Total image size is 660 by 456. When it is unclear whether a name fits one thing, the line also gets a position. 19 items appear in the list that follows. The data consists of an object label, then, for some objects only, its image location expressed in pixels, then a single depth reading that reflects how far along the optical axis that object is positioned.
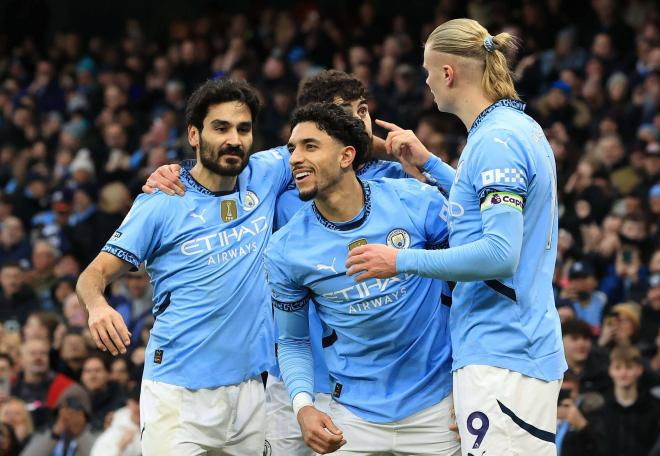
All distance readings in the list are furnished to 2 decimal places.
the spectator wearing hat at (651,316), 9.76
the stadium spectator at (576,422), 8.13
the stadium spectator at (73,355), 11.28
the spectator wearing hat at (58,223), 15.24
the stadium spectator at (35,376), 11.55
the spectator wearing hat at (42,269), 14.70
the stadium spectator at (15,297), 13.84
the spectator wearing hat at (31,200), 16.81
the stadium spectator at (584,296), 10.16
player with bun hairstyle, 4.85
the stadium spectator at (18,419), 10.78
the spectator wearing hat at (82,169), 16.56
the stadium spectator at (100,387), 10.51
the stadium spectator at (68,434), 10.10
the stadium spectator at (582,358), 8.77
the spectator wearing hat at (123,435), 9.55
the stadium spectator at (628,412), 8.36
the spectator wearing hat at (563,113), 13.12
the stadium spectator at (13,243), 15.46
